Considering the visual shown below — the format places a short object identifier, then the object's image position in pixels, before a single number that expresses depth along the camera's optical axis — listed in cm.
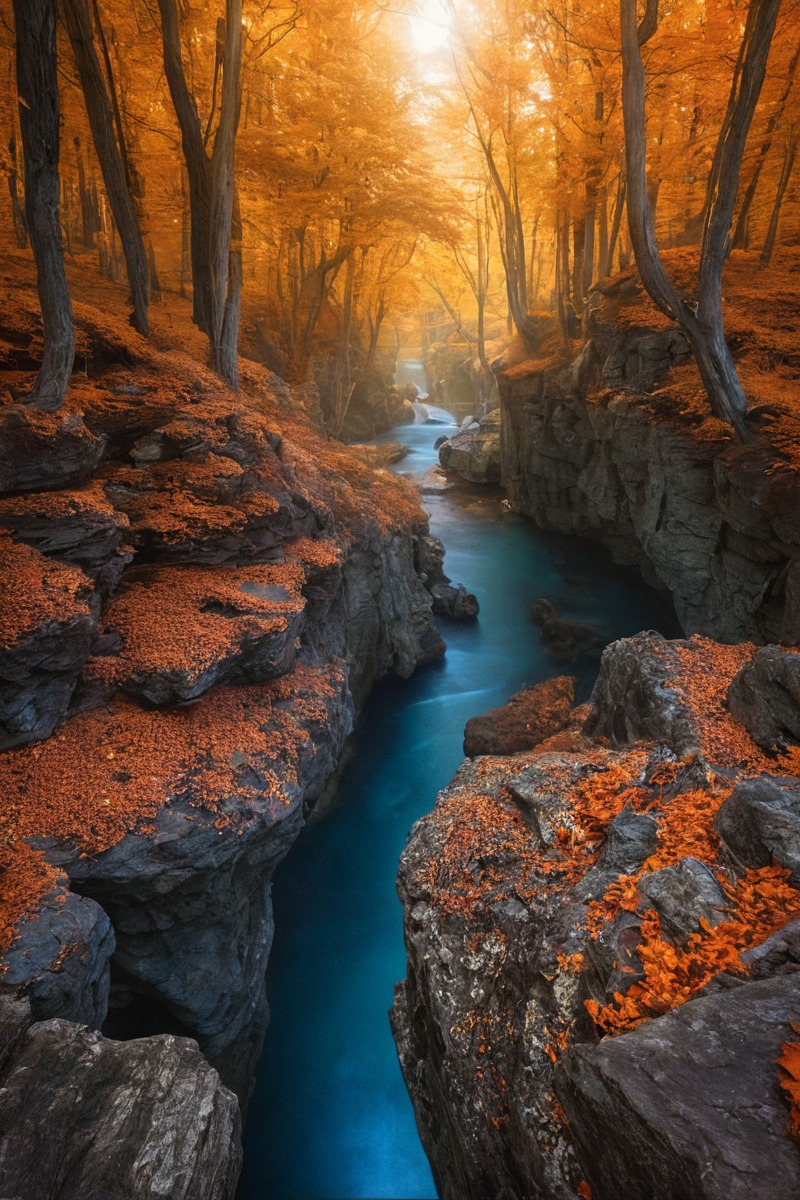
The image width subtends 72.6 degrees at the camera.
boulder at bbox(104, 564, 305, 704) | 607
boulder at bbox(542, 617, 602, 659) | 1504
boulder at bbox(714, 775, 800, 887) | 371
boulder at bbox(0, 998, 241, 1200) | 301
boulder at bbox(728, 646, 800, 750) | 540
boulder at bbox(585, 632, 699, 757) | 621
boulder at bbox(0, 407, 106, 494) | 600
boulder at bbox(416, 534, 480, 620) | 1683
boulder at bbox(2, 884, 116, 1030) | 405
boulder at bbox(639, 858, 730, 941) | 347
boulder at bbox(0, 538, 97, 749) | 523
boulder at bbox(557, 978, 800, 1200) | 218
